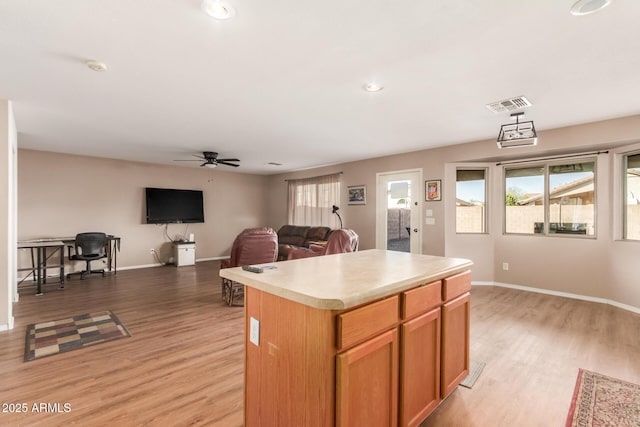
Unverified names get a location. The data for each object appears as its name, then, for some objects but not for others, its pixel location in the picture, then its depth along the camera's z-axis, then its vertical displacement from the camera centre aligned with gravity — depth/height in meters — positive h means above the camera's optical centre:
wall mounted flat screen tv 7.13 +0.16
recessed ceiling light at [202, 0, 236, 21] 1.69 +1.18
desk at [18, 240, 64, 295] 4.67 -0.78
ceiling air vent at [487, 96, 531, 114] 3.12 +1.17
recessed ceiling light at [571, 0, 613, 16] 1.67 +1.17
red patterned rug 1.90 -1.29
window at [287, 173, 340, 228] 7.36 +0.33
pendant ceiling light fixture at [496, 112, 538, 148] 3.37 +0.87
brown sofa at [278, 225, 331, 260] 6.98 -0.57
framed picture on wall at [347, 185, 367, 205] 6.66 +0.42
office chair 5.61 -0.68
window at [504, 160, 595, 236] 4.47 +0.24
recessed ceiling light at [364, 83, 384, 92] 2.80 +1.19
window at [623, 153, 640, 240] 3.95 +0.23
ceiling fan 5.89 +1.05
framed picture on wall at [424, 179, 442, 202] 5.41 +0.42
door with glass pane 5.78 +0.04
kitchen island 1.25 -0.62
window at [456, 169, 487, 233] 5.34 +0.22
